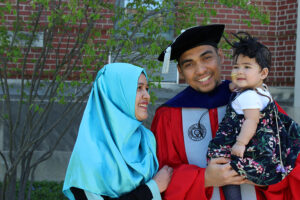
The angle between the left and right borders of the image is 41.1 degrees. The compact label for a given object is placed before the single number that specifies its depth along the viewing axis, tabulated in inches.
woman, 97.0
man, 101.2
